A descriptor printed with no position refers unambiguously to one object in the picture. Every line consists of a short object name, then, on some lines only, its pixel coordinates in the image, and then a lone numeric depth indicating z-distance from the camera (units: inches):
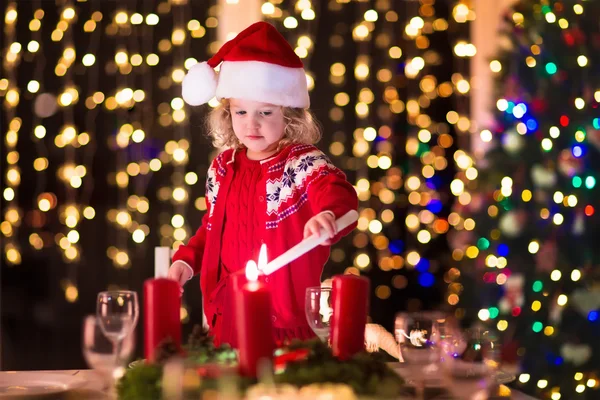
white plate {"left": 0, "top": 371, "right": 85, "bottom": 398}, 100.0
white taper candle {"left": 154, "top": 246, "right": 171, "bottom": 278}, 137.9
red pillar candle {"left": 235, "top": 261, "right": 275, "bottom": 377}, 86.3
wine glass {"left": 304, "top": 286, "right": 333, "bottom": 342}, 102.5
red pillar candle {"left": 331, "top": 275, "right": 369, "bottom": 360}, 94.4
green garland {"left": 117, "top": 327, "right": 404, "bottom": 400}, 85.0
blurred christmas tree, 203.8
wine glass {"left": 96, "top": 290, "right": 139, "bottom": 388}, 93.9
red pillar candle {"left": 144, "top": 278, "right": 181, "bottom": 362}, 92.4
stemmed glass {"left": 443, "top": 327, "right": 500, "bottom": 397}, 87.7
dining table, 87.9
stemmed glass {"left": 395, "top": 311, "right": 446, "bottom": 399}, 93.4
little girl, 127.2
